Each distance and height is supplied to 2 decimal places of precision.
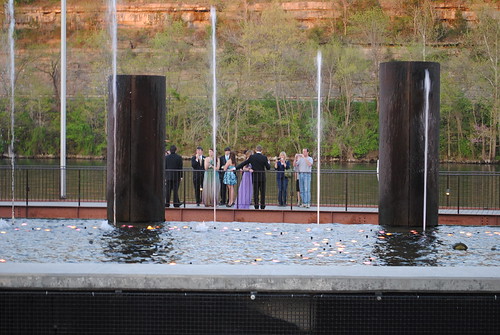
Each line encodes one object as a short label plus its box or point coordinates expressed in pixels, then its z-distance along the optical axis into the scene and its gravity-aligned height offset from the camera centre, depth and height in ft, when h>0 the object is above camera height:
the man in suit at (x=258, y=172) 85.35 -2.49
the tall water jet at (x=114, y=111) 67.36 +2.20
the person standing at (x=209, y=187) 87.04 -3.89
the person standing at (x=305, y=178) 88.37 -3.10
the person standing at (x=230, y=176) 88.33 -2.92
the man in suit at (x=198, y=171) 88.33 -2.47
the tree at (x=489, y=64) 246.27 +20.34
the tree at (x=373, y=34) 274.57 +31.70
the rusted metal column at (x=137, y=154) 66.90 -0.76
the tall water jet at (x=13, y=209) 78.58 -5.29
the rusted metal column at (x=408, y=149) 65.77 -0.32
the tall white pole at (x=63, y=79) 112.88 +7.61
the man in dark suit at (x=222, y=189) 88.89 -4.10
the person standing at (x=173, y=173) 85.88 -2.65
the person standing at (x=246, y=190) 86.94 -4.09
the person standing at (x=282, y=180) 88.42 -3.31
